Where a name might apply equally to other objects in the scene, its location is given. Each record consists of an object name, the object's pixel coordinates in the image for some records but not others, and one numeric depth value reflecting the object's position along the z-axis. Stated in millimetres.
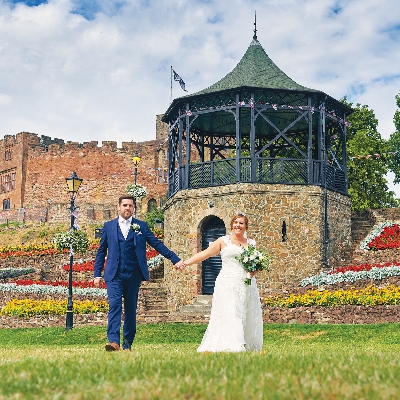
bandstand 23047
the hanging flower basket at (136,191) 27734
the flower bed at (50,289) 23891
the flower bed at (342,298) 17522
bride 9328
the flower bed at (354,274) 19641
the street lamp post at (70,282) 18828
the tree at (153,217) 40825
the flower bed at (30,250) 34000
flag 40238
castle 53906
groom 9523
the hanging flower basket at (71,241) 20562
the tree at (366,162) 33219
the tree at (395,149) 34938
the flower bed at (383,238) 24094
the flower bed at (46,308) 21250
